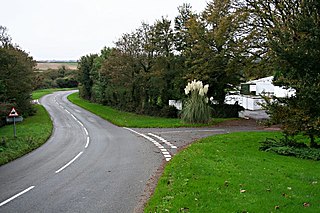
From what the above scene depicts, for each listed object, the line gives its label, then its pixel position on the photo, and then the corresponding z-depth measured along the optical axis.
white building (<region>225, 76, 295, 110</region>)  46.72
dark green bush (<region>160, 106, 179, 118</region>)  38.18
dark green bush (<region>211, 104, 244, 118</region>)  35.56
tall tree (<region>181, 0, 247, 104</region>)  29.01
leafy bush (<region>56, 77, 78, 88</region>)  106.91
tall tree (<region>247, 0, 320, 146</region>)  14.02
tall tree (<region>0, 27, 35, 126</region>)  31.88
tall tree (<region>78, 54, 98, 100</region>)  64.31
